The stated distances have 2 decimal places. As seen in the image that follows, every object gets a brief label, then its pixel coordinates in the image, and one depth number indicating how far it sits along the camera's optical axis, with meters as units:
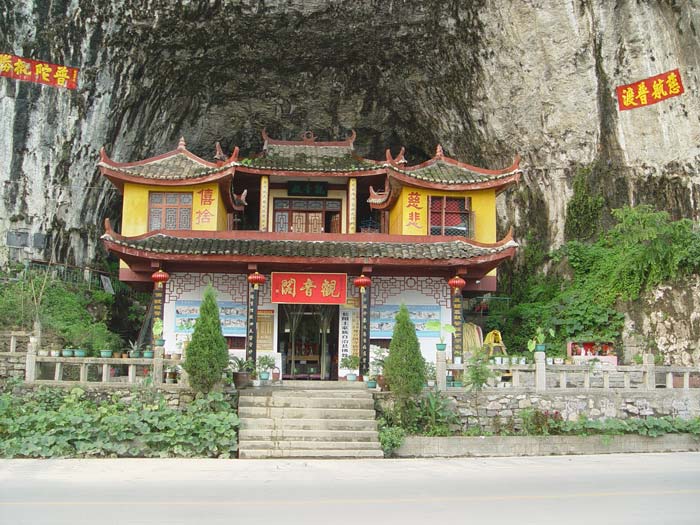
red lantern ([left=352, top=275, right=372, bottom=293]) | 15.45
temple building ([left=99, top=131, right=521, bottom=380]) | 15.33
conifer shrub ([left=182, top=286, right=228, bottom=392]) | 11.92
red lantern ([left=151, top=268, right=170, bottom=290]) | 15.28
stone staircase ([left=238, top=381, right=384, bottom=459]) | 11.36
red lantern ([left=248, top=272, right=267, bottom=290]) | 15.23
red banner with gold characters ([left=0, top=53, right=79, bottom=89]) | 18.70
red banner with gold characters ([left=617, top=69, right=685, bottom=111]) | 18.61
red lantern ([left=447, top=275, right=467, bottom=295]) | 15.81
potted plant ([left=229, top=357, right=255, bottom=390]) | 13.43
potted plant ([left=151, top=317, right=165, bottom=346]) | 13.91
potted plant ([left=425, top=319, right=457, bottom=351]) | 15.86
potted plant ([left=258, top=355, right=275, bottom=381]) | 14.30
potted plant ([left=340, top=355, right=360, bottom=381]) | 15.11
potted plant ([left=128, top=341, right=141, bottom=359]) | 14.02
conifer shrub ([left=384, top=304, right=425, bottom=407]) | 12.19
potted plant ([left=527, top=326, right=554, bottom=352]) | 13.56
